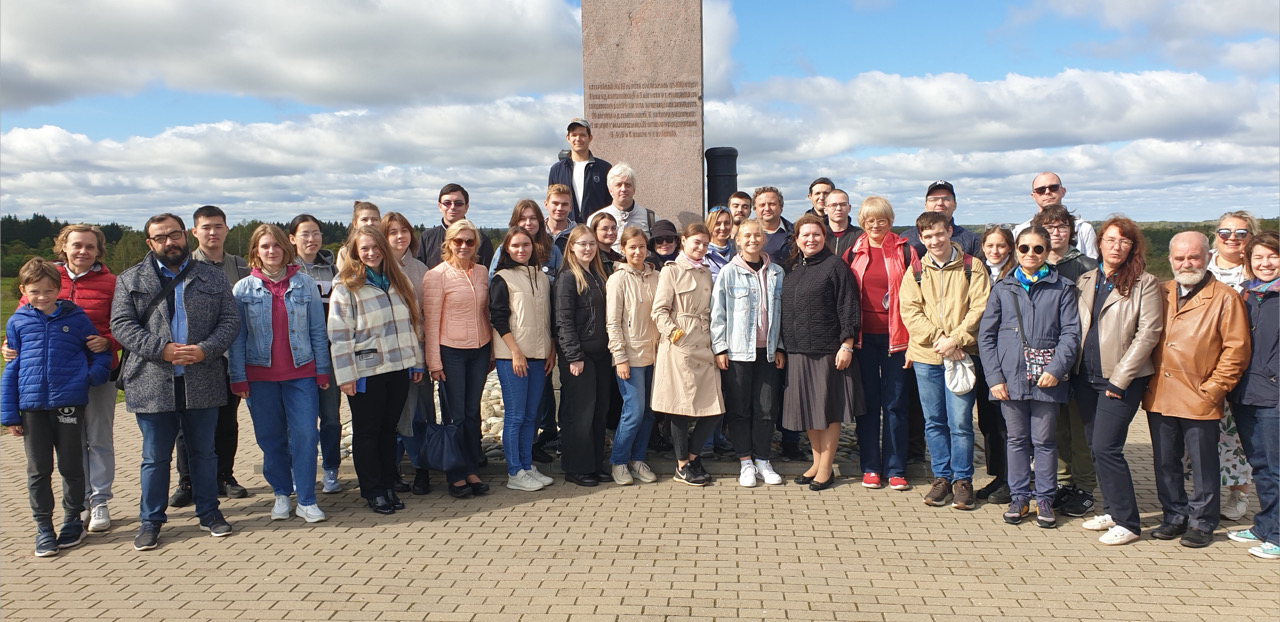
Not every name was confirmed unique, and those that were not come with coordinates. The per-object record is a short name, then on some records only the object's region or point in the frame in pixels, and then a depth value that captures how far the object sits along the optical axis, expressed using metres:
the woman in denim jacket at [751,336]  5.20
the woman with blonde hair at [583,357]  5.16
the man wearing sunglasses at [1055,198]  5.38
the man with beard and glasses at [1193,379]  4.11
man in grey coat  4.37
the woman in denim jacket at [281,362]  4.62
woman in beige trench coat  5.16
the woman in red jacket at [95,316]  4.65
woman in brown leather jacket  4.21
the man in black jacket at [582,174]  6.86
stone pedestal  7.55
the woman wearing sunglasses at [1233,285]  4.66
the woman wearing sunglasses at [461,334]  5.04
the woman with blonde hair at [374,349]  4.74
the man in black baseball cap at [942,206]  5.43
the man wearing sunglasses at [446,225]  5.85
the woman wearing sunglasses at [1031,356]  4.43
